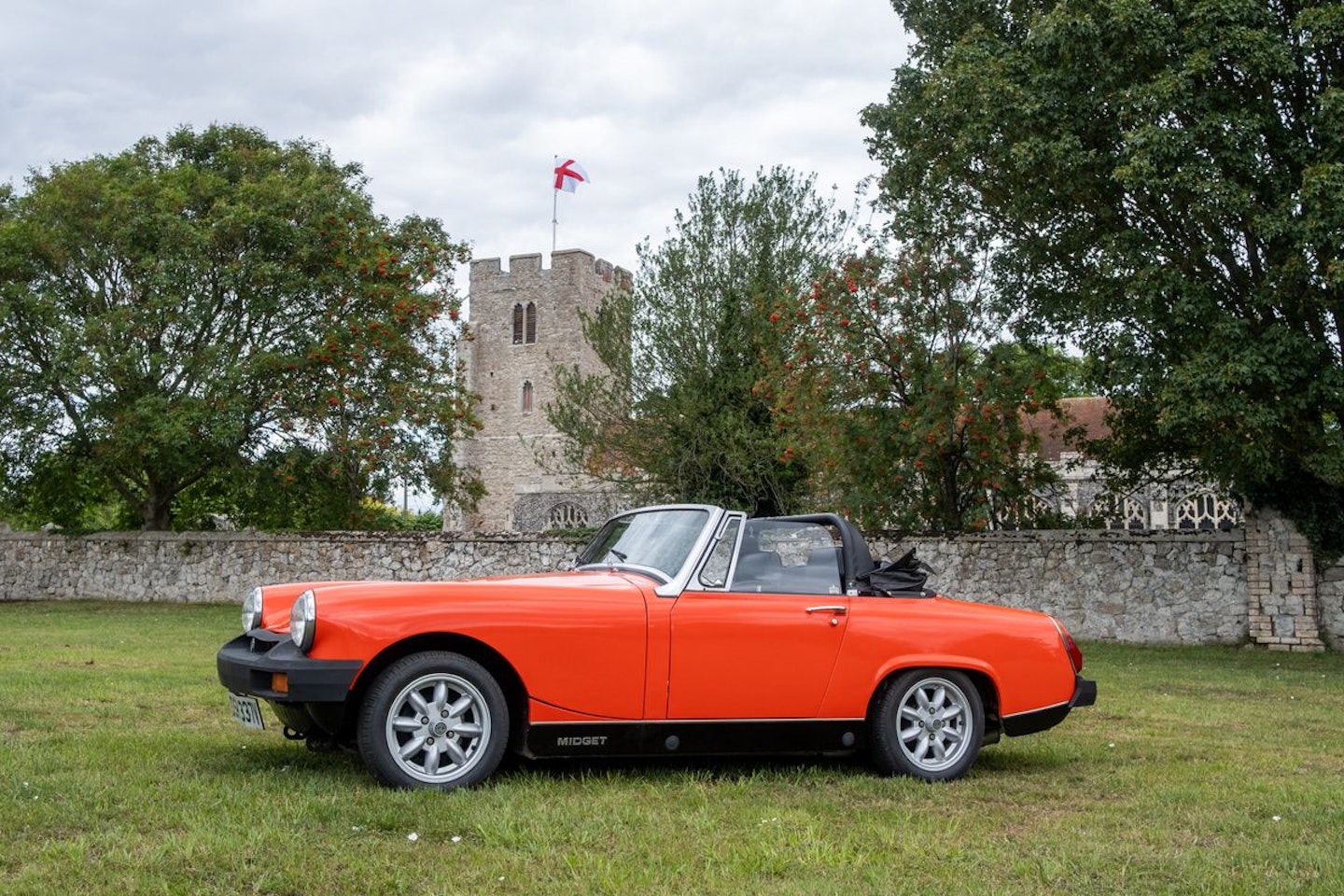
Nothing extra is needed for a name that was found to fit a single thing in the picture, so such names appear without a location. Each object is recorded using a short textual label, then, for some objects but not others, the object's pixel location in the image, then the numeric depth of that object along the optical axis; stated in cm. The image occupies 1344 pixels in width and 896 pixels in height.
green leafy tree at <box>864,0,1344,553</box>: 1504
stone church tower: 7138
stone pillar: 1864
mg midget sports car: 590
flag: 6512
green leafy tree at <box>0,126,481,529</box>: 2727
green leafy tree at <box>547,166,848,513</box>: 2658
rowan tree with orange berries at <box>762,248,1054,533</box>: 2034
